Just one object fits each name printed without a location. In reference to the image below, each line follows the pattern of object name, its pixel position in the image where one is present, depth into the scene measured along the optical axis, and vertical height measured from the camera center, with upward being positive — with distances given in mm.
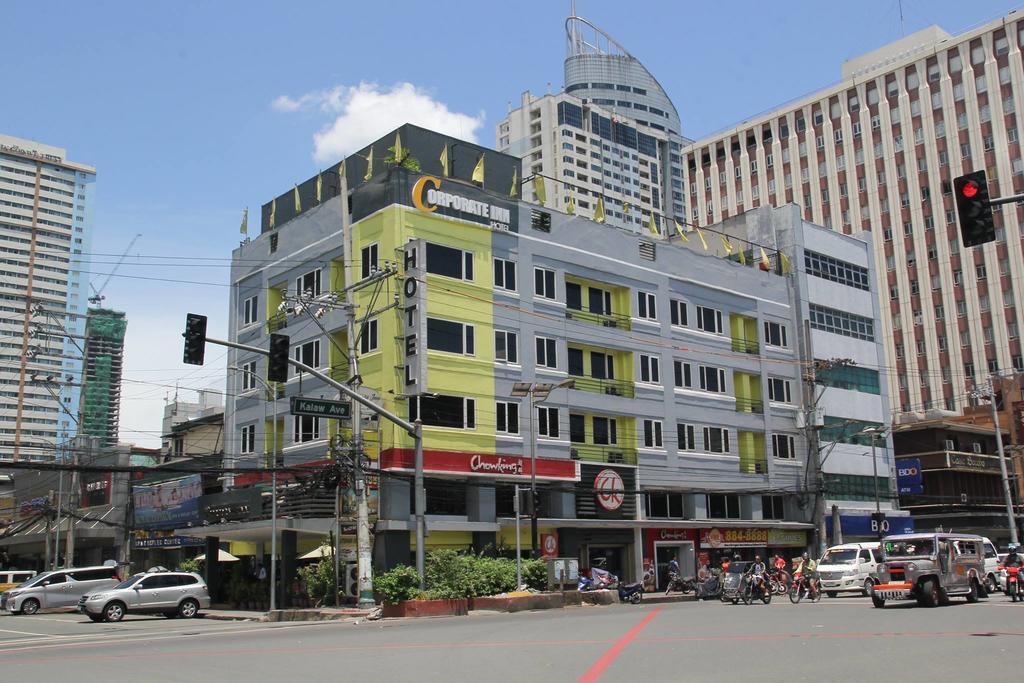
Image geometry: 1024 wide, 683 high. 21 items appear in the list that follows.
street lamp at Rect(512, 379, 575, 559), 35750 +4466
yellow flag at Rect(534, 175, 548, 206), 48406 +16134
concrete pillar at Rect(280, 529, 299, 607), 40031 -756
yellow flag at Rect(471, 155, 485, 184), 45156 +15772
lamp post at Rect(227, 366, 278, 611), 34969 +576
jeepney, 26766 -1266
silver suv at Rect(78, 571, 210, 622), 35188 -1900
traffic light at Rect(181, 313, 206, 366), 21047 +4197
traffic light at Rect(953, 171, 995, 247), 15172 +4578
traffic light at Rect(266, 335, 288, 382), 22312 +3926
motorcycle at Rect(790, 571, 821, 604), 33688 -2130
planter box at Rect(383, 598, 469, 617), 30281 -2157
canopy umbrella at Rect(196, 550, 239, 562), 46797 -705
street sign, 26516 +3490
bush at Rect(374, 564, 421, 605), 30688 -1447
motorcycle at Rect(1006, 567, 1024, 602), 29000 -1859
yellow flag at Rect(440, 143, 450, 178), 44591 +16006
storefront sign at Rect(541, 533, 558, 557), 43250 -566
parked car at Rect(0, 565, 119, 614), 42250 -1763
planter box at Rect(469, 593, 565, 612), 31344 -2131
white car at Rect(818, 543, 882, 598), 38219 -1611
